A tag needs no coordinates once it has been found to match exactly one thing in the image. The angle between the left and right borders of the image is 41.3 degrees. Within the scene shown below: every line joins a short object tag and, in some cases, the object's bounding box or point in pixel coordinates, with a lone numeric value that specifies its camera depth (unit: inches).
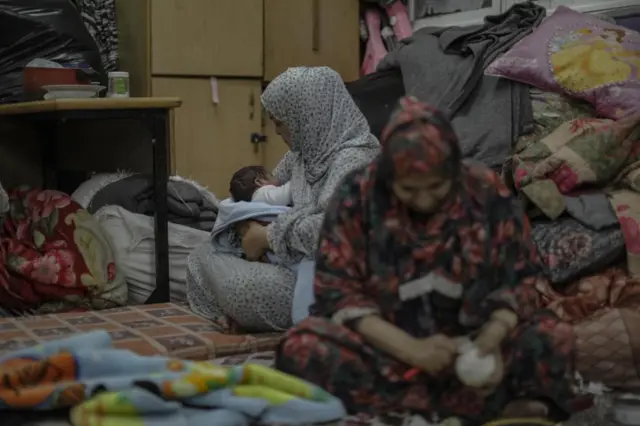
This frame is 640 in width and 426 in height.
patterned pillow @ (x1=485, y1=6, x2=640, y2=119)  93.7
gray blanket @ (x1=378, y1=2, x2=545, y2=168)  99.1
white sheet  108.0
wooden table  99.1
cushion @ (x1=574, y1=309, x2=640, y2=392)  70.9
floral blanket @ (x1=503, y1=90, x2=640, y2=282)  85.9
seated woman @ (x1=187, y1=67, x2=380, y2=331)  85.4
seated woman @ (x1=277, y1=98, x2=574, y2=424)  57.0
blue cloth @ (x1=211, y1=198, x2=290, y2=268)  90.3
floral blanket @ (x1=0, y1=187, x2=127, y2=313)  102.5
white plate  105.9
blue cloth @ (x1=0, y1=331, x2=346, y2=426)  57.4
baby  93.7
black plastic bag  119.1
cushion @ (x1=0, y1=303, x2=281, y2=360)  83.9
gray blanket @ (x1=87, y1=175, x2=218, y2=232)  111.1
